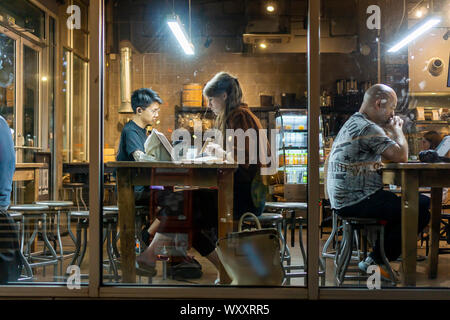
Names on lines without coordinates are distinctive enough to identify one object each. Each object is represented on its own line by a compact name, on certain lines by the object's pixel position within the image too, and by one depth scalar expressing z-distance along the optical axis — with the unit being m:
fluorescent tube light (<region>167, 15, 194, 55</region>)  4.97
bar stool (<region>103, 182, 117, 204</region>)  2.88
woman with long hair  3.16
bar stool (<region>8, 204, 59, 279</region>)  3.52
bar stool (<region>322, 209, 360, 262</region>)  3.52
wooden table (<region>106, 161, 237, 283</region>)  3.05
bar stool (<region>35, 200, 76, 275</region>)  3.74
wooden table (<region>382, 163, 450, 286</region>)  2.96
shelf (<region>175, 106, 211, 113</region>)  4.84
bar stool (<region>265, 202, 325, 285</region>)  3.21
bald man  3.13
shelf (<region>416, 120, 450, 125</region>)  4.62
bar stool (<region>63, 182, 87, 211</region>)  3.54
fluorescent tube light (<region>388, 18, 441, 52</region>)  4.91
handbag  2.79
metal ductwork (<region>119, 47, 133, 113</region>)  5.45
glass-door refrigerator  3.00
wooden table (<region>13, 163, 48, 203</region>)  4.00
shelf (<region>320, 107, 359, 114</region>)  4.71
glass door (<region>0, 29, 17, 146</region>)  5.12
